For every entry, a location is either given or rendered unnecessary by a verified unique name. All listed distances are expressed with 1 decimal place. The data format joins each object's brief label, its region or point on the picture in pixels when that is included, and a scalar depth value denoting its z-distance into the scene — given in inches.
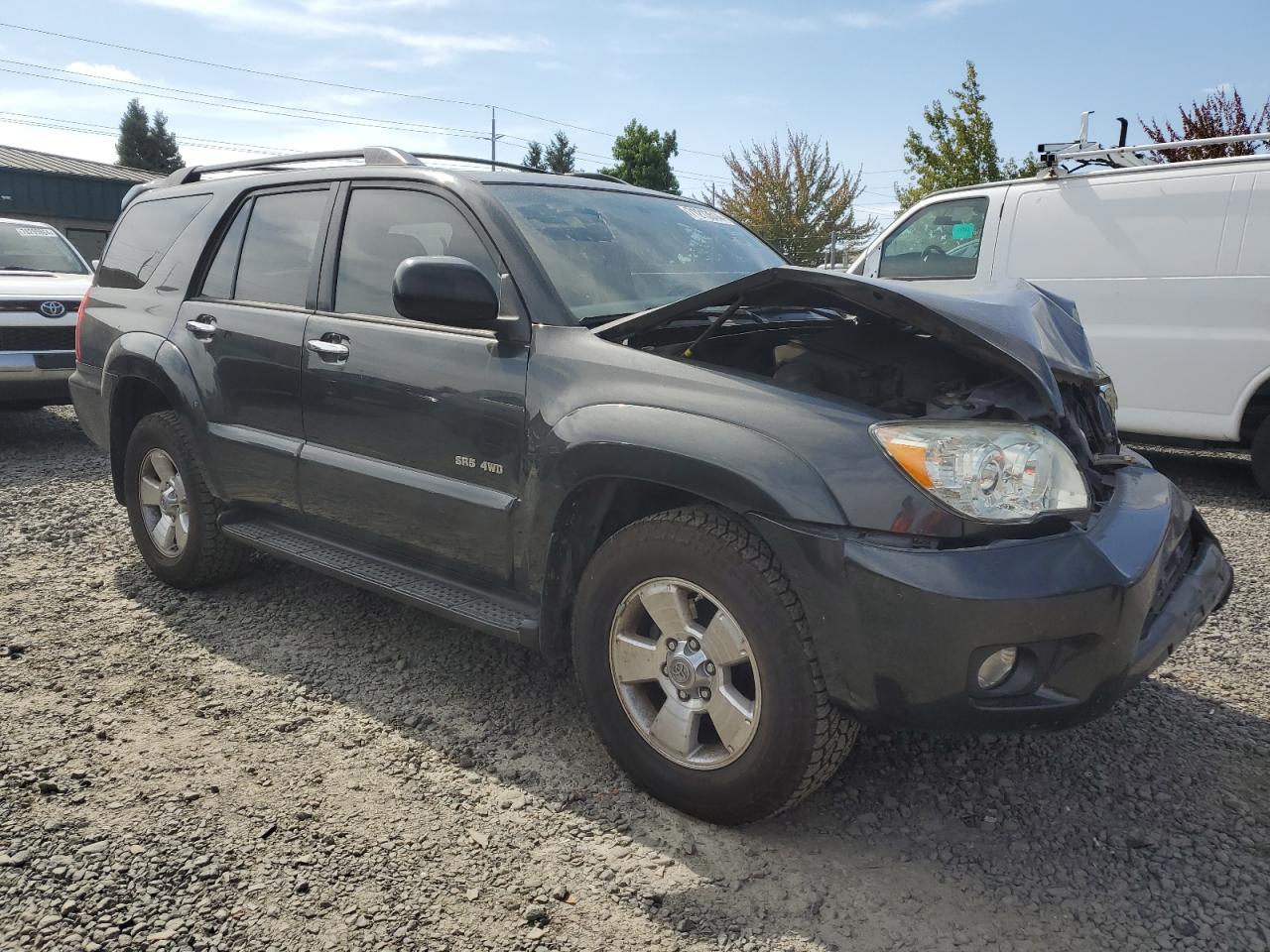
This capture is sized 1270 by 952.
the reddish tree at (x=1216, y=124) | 593.9
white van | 231.0
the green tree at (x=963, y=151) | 682.8
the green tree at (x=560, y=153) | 2603.6
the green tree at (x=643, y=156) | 1642.5
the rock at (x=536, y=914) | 87.3
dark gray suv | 87.5
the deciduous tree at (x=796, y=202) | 1392.7
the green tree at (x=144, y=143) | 2381.9
